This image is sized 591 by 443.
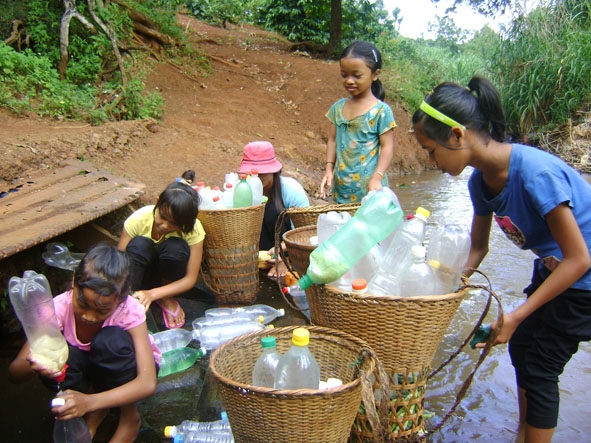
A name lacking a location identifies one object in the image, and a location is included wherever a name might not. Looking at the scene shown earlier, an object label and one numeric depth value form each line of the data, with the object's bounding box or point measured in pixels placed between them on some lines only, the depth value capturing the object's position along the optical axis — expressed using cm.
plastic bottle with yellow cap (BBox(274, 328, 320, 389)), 166
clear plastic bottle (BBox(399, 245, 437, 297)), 190
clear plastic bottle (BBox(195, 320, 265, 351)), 279
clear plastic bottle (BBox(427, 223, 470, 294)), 206
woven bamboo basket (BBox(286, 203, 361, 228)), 296
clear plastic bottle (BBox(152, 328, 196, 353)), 273
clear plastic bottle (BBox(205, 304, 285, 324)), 303
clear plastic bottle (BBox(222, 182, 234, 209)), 332
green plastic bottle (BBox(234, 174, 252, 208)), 321
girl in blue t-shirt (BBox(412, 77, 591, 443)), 177
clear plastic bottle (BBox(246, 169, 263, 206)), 331
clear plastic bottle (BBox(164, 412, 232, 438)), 205
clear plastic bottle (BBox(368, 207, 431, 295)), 196
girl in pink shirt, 188
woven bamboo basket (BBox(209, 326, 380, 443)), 151
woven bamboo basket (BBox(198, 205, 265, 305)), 312
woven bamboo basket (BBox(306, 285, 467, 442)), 175
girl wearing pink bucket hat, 349
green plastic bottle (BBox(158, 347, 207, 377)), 255
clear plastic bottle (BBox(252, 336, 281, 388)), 180
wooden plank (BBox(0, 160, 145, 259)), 258
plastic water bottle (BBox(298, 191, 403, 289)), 180
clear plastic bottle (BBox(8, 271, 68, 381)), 175
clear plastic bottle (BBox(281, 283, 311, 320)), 315
